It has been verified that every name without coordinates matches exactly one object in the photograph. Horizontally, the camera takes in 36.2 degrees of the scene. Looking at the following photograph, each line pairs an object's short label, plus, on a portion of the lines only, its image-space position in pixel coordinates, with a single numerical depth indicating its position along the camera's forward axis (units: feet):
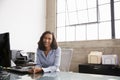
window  15.07
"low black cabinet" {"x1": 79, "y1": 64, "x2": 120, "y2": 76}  12.39
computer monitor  5.41
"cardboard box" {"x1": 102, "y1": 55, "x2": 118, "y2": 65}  13.28
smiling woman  8.02
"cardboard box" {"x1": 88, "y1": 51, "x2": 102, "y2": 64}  13.80
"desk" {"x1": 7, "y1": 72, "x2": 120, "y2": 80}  5.03
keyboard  6.31
